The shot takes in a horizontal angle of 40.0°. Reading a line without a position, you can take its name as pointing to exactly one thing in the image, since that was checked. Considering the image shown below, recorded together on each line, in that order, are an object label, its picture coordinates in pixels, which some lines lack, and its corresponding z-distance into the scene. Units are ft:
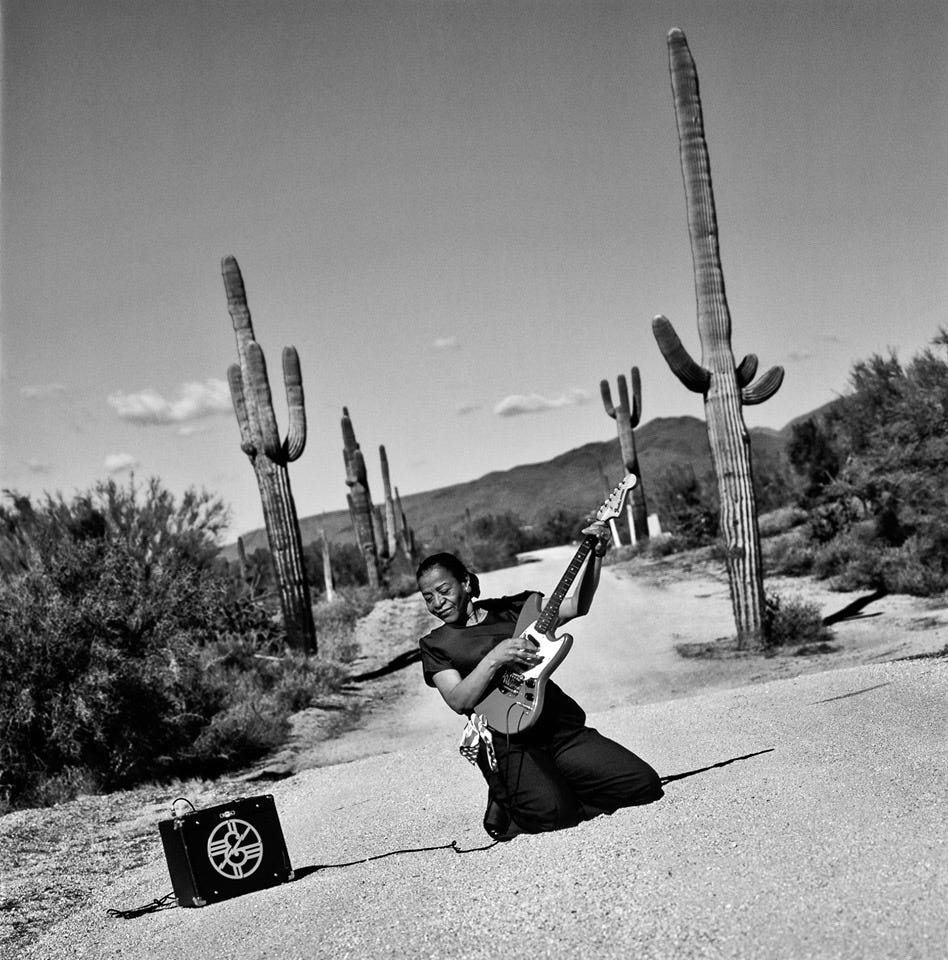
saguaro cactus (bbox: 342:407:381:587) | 113.39
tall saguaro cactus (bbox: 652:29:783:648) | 49.98
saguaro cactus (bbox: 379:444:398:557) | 130.17
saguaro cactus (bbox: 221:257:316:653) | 61.05
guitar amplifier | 20.33
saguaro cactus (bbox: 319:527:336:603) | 144.75
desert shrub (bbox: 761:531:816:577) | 75.36
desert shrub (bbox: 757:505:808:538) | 93.91
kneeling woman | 19.27
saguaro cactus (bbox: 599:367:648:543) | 114.52
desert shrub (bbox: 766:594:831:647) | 50.88
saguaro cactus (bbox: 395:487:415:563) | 153.48
